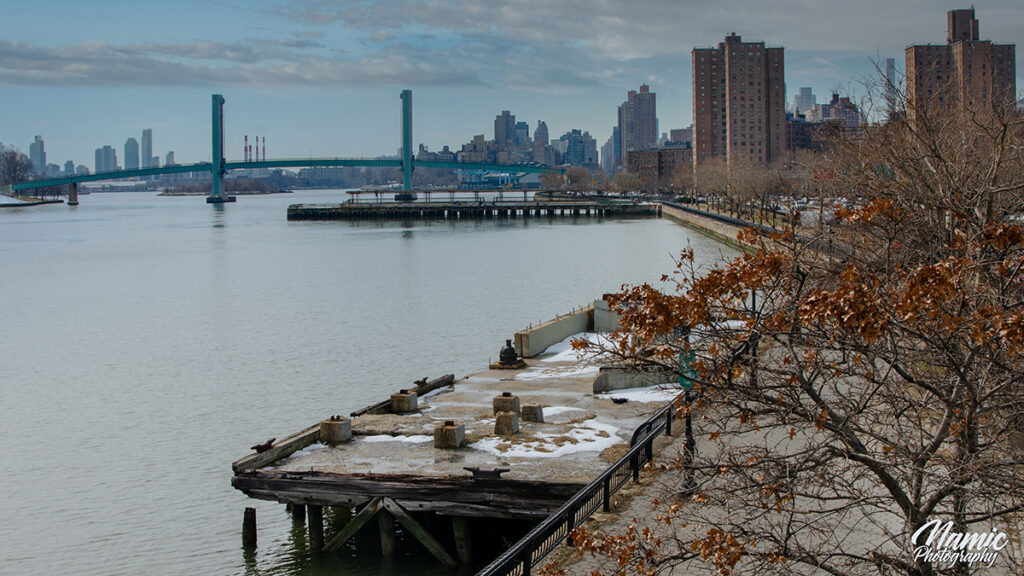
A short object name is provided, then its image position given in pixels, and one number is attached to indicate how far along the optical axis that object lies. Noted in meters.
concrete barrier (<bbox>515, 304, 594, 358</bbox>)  26.98
